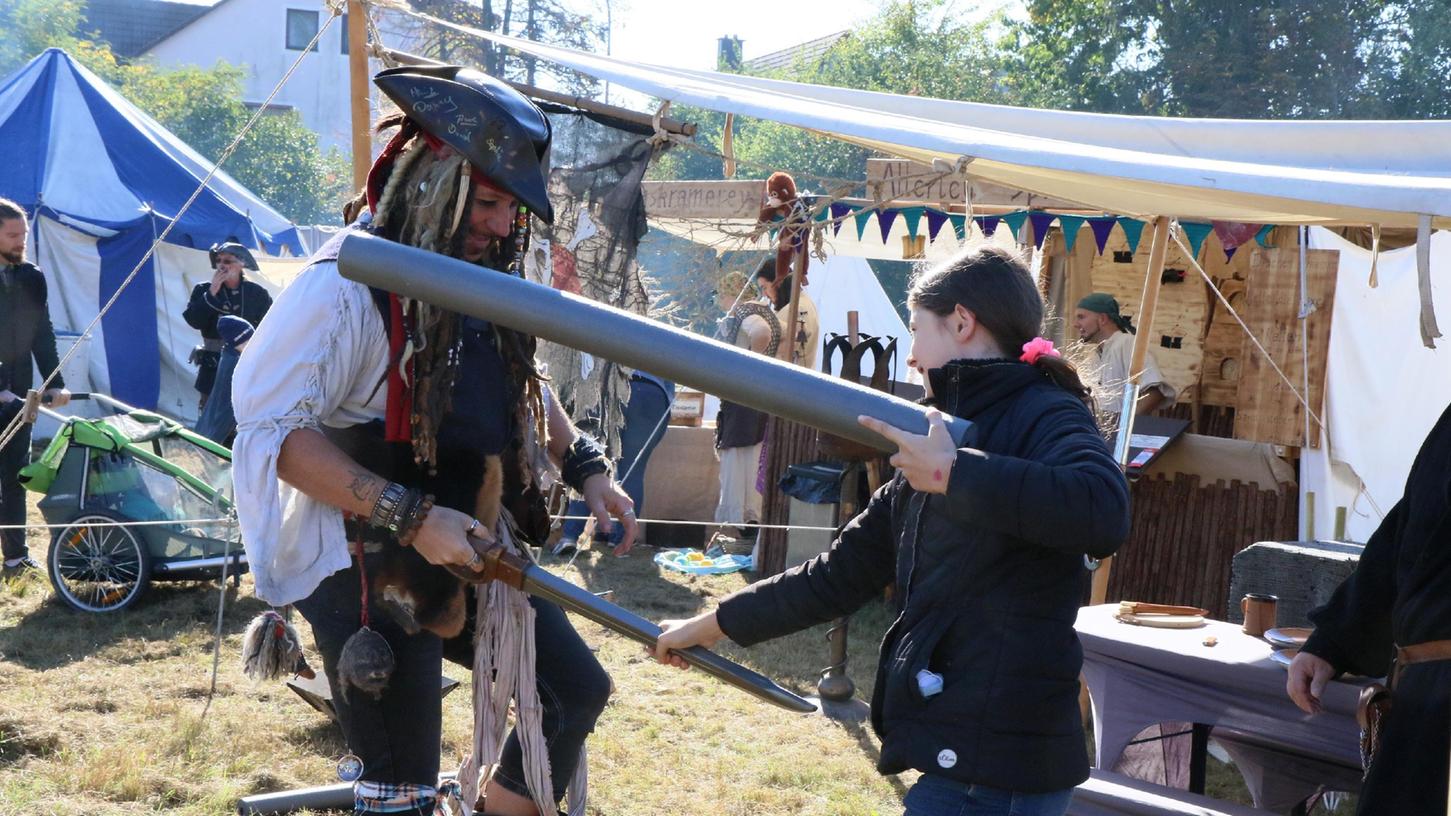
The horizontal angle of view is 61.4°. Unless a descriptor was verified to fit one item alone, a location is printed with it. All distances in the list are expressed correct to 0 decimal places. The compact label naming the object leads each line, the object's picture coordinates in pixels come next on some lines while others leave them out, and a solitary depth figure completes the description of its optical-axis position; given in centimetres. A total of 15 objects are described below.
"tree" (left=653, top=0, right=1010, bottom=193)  3244
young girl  178
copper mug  354
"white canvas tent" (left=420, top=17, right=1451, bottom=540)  332
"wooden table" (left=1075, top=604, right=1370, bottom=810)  317
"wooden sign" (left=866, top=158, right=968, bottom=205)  495
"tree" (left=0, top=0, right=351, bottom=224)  3206
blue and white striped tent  1061
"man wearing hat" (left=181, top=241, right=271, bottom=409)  834
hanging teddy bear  589
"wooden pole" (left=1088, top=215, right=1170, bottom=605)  471
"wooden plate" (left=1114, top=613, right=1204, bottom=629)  364
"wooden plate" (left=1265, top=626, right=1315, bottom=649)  328
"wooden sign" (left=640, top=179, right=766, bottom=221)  696
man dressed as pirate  216
